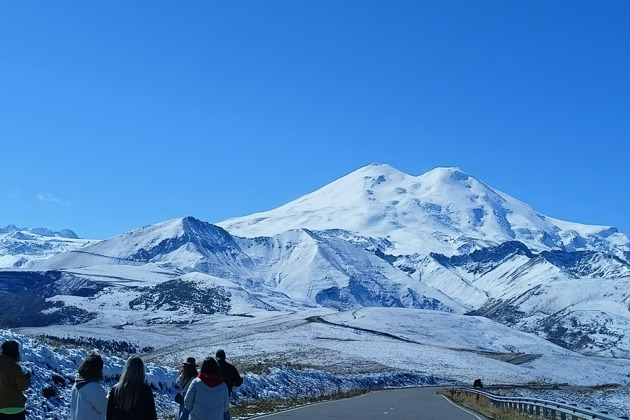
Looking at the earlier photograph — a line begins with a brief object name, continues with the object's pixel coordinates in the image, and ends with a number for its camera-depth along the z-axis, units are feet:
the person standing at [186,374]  44.83
